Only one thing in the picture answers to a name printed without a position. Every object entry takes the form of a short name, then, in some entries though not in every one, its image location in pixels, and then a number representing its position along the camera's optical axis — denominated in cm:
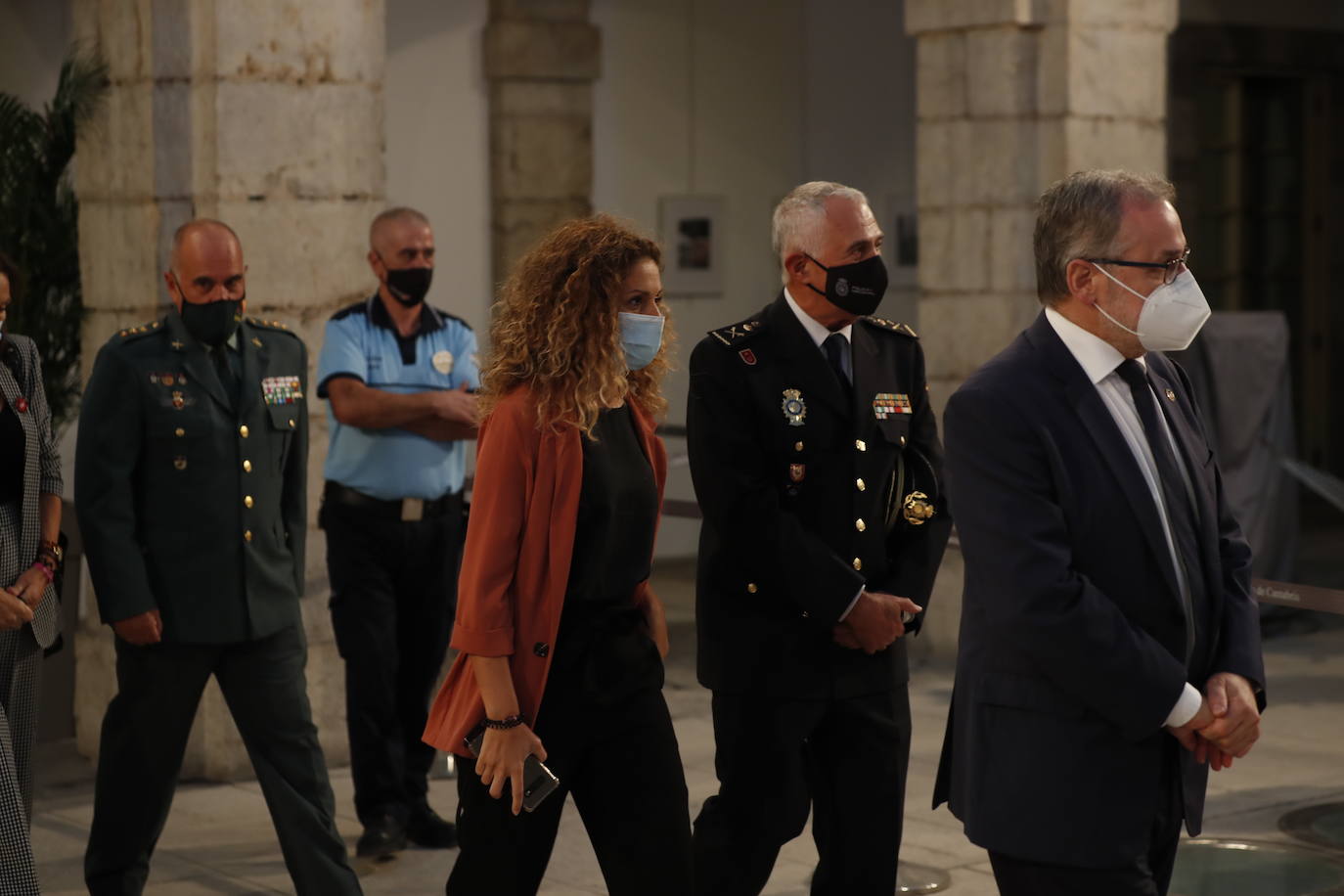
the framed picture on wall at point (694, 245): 1262
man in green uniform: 517
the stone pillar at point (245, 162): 715
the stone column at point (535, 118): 1154
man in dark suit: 328
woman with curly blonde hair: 381
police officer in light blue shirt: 624
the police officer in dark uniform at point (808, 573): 442
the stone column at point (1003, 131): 910
